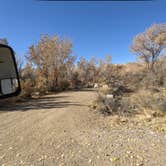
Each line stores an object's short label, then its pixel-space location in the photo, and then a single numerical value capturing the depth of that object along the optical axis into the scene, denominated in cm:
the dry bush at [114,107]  641
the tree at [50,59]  1567
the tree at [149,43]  2208
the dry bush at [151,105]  634
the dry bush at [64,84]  1792
